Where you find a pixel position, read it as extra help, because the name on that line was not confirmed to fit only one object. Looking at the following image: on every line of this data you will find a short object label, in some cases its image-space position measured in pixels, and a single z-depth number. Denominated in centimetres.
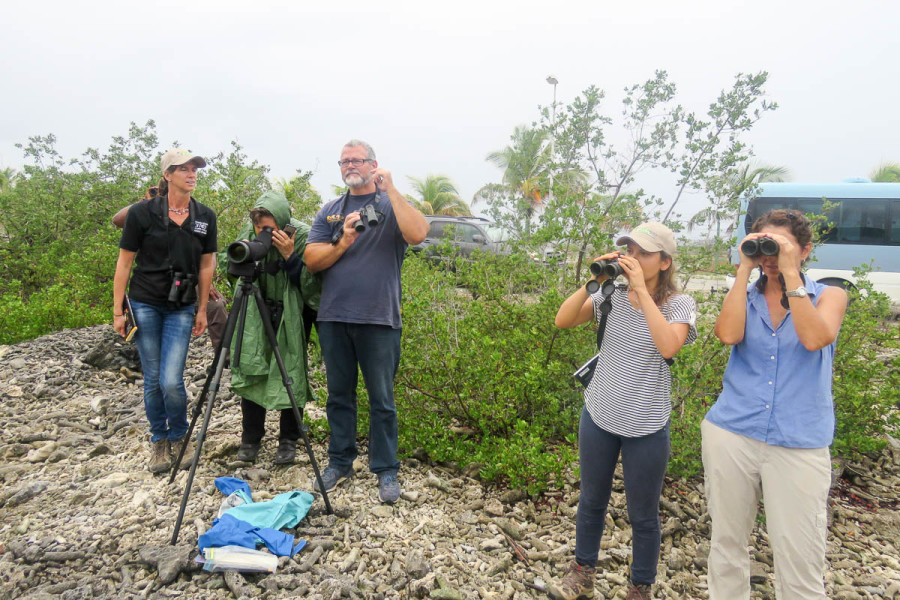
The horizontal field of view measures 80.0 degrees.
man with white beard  295
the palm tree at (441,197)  3100
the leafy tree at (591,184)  392
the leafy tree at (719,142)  417
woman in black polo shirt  324
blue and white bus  1105
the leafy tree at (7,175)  1619
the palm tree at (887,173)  2211
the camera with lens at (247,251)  278
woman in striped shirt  221
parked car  1228
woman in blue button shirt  197
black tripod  283
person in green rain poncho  320
